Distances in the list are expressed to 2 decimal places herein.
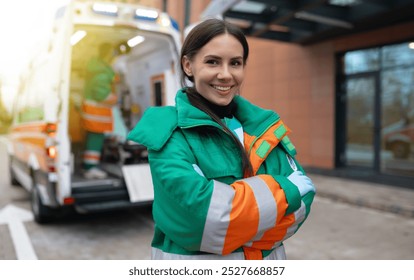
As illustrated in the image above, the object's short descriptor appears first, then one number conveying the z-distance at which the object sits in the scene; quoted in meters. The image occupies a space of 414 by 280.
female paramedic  1.14
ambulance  4.44
